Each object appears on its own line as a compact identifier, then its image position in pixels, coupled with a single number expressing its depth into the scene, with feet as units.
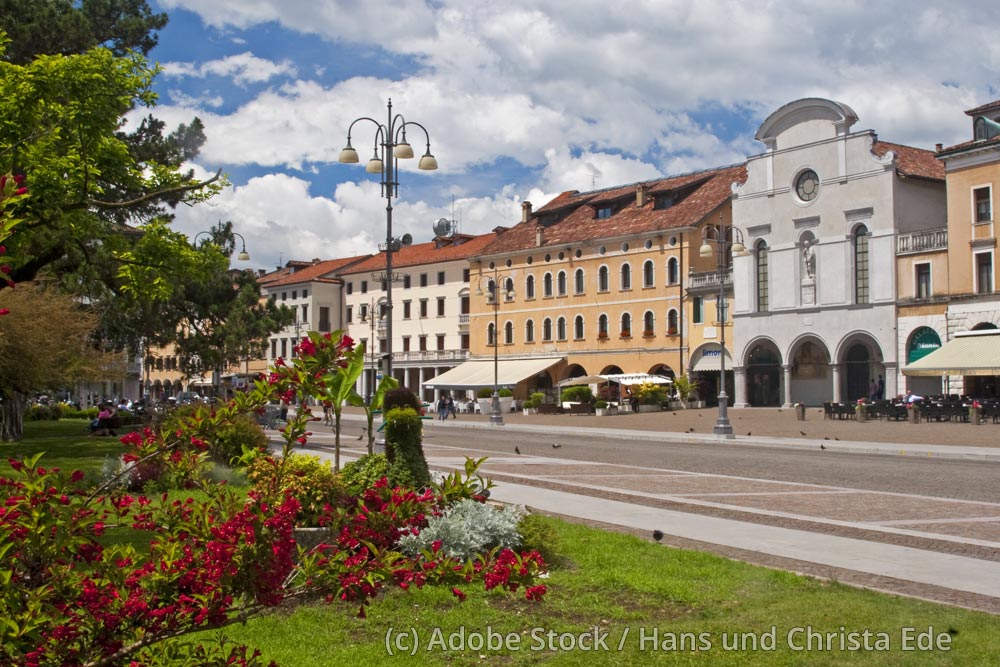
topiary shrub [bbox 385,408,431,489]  38.06
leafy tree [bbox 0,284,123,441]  80.23
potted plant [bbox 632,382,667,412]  183.73
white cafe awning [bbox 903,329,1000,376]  134.00
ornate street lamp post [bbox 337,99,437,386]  68.69
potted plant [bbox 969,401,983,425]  122.83
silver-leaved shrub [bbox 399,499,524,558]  28.73
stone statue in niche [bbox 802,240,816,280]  181.27
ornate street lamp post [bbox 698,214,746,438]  106.52
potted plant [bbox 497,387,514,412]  216.13
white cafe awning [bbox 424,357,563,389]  224.74
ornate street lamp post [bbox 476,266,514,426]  153.17
